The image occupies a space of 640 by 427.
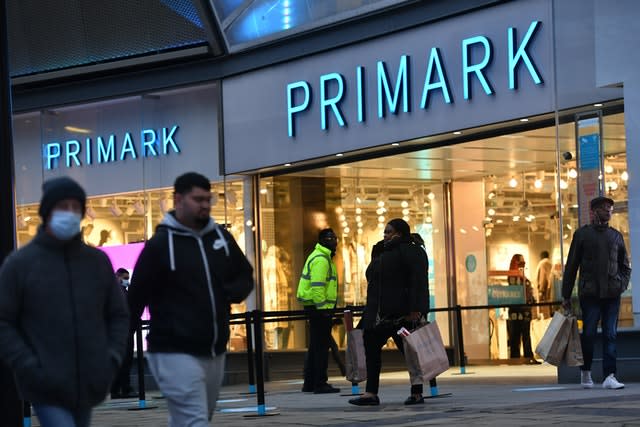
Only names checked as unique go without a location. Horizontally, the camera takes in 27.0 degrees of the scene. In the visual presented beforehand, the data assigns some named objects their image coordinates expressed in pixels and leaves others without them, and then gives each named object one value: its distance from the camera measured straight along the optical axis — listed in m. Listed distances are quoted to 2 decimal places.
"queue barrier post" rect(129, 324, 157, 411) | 14.81
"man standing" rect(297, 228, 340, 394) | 15.73
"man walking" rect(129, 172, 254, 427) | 6.59
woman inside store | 22.33
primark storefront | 17.12
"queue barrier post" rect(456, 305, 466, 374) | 18.81
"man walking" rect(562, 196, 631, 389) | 13.49
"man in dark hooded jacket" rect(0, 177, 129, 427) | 5.63
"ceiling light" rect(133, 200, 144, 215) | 23.67
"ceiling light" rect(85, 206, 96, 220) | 24.30
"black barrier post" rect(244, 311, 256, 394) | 14.74
